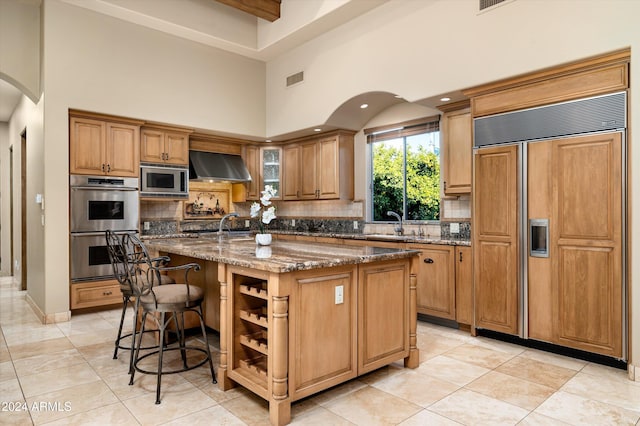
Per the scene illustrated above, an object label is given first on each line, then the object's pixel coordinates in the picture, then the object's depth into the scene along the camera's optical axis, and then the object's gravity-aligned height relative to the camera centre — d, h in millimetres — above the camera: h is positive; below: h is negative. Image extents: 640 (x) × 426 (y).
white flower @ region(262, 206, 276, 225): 3345 -24
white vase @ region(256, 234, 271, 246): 3469 -242
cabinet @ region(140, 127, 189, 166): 5461 +928
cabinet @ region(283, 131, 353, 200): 6047 +692
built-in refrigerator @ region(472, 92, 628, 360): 3080 -111
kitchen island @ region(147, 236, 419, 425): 2305 -689
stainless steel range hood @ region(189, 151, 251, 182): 6070 +695
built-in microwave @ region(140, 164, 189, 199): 5371 +420
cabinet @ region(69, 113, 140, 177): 4758 +818
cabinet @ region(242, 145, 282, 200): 6918 +792
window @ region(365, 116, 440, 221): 5266 +576
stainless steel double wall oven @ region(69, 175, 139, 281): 4723 -77
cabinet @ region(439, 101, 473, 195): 4367 +700
